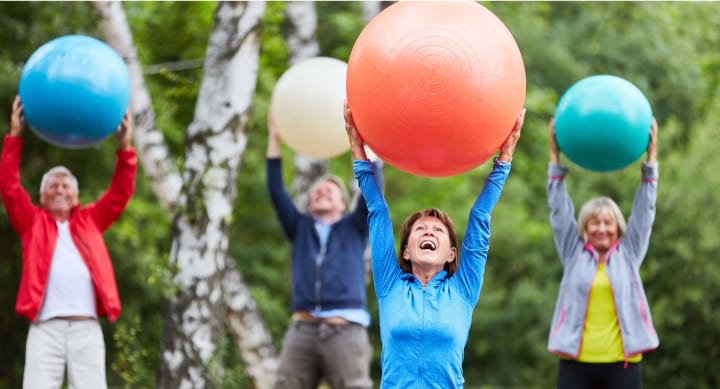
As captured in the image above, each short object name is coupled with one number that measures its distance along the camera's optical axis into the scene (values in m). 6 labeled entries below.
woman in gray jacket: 11.48
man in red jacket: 11.01
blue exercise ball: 10.79
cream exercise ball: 12.70
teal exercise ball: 11.32
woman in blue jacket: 8.12
